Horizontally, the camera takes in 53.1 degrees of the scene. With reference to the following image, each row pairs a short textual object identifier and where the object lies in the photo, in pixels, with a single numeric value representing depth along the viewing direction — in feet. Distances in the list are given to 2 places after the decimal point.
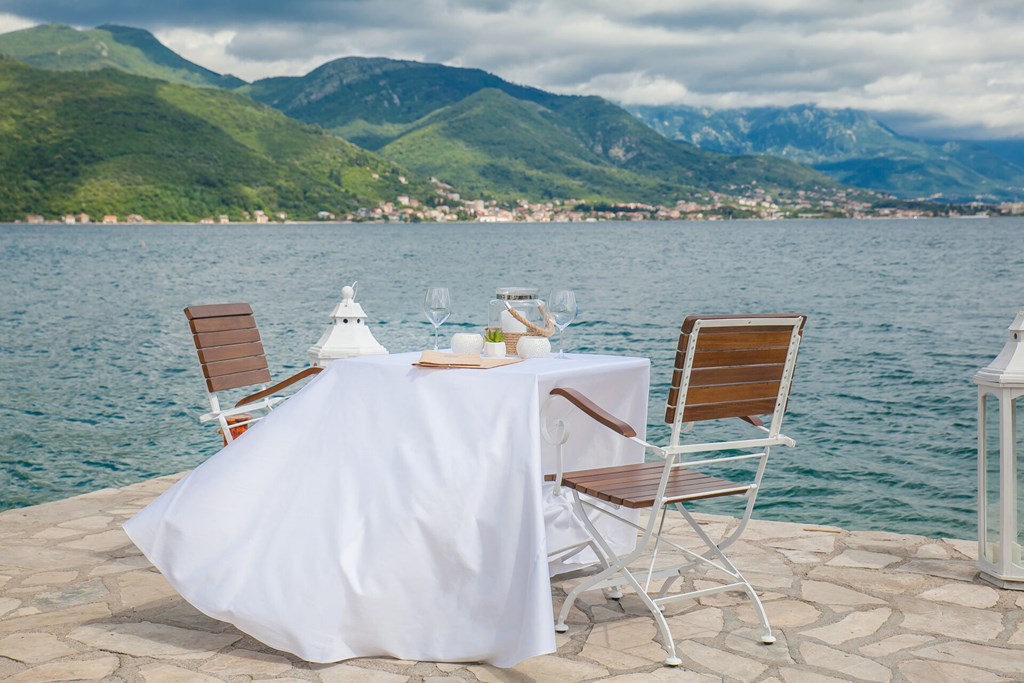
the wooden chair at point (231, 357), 15.55
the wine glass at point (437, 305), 14.26
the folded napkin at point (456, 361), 12.06
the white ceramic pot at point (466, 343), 13.24
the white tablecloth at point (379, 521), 11.14
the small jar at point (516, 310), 13.76
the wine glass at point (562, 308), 13.74
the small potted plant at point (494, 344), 13.47
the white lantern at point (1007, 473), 13.85
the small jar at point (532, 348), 13.41
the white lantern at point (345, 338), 18.52
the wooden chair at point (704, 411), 11.18
